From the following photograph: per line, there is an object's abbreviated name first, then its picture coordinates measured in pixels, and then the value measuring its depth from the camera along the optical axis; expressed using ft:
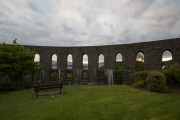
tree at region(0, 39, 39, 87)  32.36
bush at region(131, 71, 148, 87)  26.31
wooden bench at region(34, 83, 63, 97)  24.54
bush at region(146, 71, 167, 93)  22.87
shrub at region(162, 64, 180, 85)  26.71
